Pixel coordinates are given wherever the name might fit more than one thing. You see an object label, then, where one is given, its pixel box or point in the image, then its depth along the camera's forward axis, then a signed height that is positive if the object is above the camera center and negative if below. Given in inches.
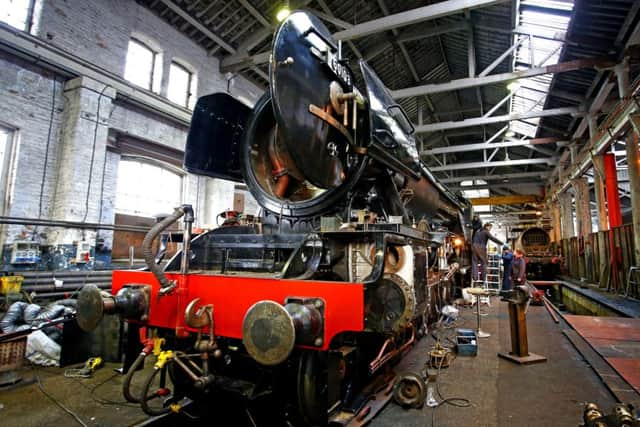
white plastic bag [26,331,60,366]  138.9 -41.9
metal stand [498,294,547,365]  118.4 -26.2
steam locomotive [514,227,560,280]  539.8 +13.9
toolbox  125.6 -30.9
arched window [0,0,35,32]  205.0 +139.9
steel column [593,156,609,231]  343.0 +70.9
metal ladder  313.0 -10.7
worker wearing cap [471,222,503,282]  274.2 +8.9
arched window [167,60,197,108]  310.7 +153.6
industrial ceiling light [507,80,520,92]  364.8 +187.1
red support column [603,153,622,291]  309.3 +55.3
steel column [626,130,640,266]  258.8 +61.7
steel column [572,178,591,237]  427.2 +71.5
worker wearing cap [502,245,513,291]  300.2 -5.3
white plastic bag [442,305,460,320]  185.6 -28.5
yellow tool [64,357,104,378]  126.9 -45.6
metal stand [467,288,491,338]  148.6 -15.4
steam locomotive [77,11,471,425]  65.7 -1.9
